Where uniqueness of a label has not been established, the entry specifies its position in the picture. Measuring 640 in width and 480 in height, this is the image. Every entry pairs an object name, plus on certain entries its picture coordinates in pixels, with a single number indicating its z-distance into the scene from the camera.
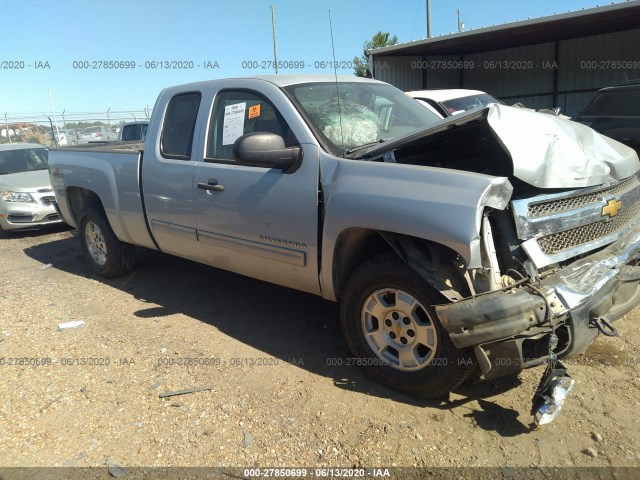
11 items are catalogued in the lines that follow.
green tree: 26.95
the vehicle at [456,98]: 9.12
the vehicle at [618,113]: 6.99
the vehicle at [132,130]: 12.10
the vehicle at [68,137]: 22.57
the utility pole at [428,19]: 22.62
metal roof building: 14.44
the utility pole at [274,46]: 27.19
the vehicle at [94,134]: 23.58
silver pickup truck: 2.60
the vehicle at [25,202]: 8.59
